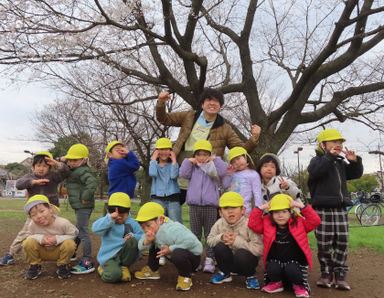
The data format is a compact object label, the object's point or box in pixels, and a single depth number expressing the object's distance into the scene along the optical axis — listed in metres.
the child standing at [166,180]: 3.79
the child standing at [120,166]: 4.03
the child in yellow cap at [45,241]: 3.28
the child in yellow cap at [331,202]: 3.24
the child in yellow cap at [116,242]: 3.21
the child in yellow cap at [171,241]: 3.00
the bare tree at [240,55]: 5.02
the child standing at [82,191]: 3.65
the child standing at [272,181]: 3.36
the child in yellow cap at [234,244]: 3.07
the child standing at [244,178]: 3.51
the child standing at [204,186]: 3.56
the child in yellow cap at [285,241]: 2.94
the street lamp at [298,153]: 25.35
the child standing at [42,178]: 3.83
